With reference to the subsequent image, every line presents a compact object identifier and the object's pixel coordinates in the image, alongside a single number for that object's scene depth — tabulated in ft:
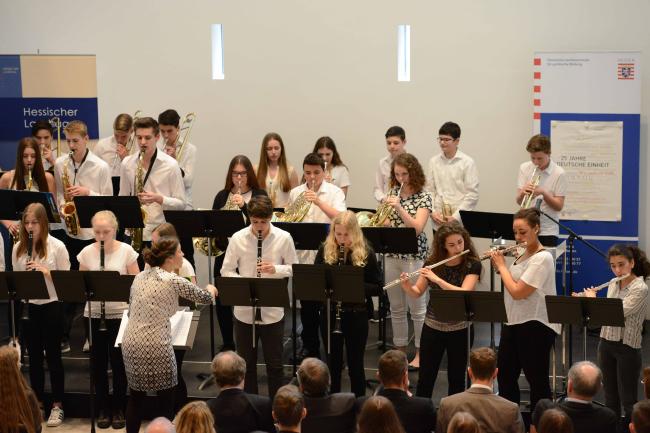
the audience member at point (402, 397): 30.86
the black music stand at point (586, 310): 37.04
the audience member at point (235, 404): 31.60
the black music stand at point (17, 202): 46.95
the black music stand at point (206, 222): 45.58
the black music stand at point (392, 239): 43.78
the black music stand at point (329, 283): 39.64
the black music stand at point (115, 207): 46.02
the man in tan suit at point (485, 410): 30.05
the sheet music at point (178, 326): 38.44
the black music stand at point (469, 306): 37.38
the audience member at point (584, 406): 30.39
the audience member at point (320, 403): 31.13
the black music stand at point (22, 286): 41.91
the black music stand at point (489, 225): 45.70
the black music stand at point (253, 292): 39.50
